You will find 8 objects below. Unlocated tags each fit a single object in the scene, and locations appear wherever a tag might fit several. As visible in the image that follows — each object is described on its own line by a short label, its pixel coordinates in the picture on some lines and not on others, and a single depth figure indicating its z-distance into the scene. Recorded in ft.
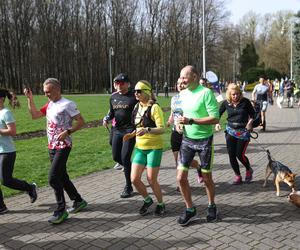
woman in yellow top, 16.75
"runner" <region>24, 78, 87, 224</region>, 16.47
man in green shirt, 15.03
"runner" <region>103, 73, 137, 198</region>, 19.90
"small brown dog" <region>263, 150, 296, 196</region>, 19.67
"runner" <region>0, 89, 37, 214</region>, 17.42
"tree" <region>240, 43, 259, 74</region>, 231.91
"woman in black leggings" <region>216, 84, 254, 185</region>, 22.15
